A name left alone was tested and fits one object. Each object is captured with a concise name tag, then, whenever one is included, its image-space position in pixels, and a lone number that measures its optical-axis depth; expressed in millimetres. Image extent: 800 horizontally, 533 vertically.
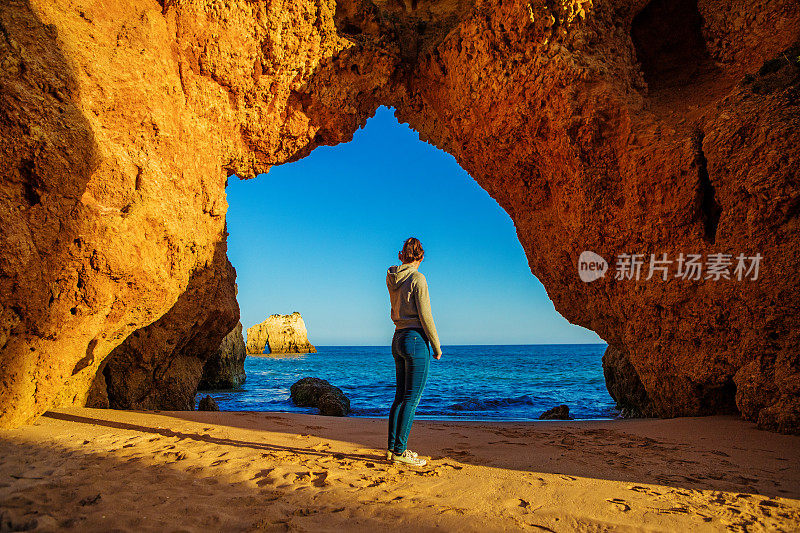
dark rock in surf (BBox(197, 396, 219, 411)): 9529
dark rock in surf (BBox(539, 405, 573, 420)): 9562
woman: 3670
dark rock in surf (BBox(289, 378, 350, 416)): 10672
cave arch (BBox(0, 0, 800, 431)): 4969
